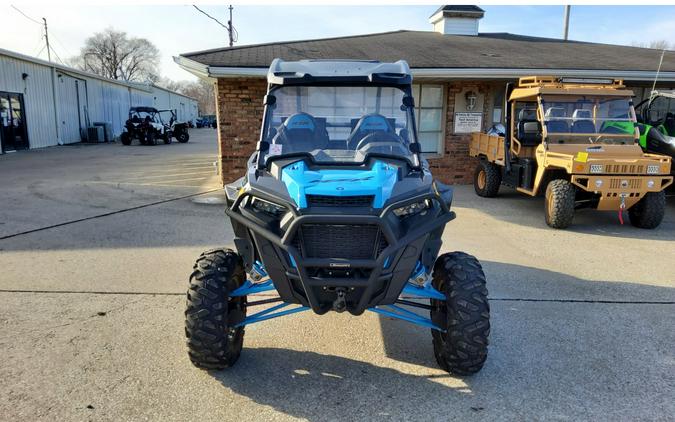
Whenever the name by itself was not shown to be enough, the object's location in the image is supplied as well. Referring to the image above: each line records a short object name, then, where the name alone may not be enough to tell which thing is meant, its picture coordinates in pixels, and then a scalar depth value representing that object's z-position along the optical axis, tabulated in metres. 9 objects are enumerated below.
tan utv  6.90
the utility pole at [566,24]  23.31
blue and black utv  2.82
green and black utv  8.72
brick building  10.12
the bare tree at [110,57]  72.62
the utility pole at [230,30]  32.28
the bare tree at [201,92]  94.06
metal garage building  18.75
